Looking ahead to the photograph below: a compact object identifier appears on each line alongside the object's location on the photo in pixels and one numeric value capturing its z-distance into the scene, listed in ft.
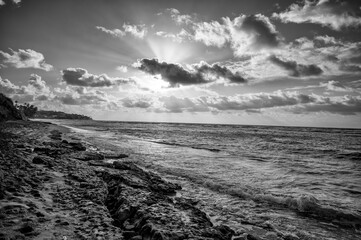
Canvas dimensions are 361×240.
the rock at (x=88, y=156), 46.82
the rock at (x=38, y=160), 34.55
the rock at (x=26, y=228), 14.14
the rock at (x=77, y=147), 58.58
